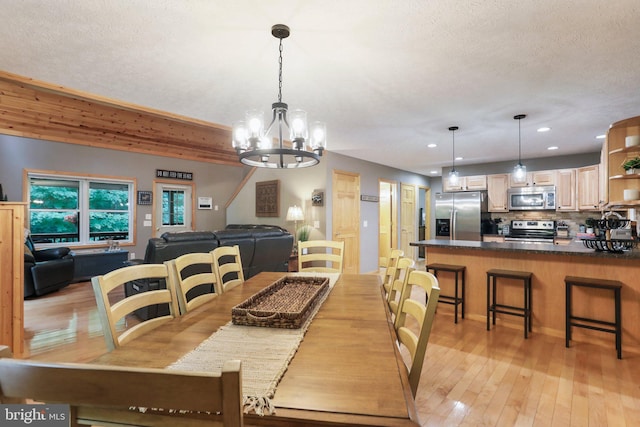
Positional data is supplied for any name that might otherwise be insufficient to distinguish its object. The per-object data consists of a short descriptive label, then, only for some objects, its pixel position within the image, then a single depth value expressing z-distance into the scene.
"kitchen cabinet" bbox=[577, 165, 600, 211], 5.58
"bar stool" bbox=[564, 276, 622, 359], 2.82
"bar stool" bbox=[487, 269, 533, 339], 3.32
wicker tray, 1.41
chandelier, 2.21
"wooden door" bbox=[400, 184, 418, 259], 8.32
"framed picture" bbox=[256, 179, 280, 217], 6.73
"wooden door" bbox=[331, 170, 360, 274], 6.01
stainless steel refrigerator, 6.69
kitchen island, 3.01
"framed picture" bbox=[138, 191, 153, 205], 7.16
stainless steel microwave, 6.08
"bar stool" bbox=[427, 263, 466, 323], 3.74
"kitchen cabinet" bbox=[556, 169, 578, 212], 5.88
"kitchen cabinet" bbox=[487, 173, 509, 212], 6.64
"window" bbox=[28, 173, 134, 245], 6.08
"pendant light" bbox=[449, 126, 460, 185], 4.41
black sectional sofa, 3.41
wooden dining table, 0.82
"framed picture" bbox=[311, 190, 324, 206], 5.83
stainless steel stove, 6.25
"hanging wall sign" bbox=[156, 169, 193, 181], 7.42
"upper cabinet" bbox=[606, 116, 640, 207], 3.58
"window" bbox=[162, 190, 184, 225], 7.68
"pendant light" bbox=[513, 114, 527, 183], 4.37
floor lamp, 5.92
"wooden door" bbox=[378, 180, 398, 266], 8.05
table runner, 0.89
